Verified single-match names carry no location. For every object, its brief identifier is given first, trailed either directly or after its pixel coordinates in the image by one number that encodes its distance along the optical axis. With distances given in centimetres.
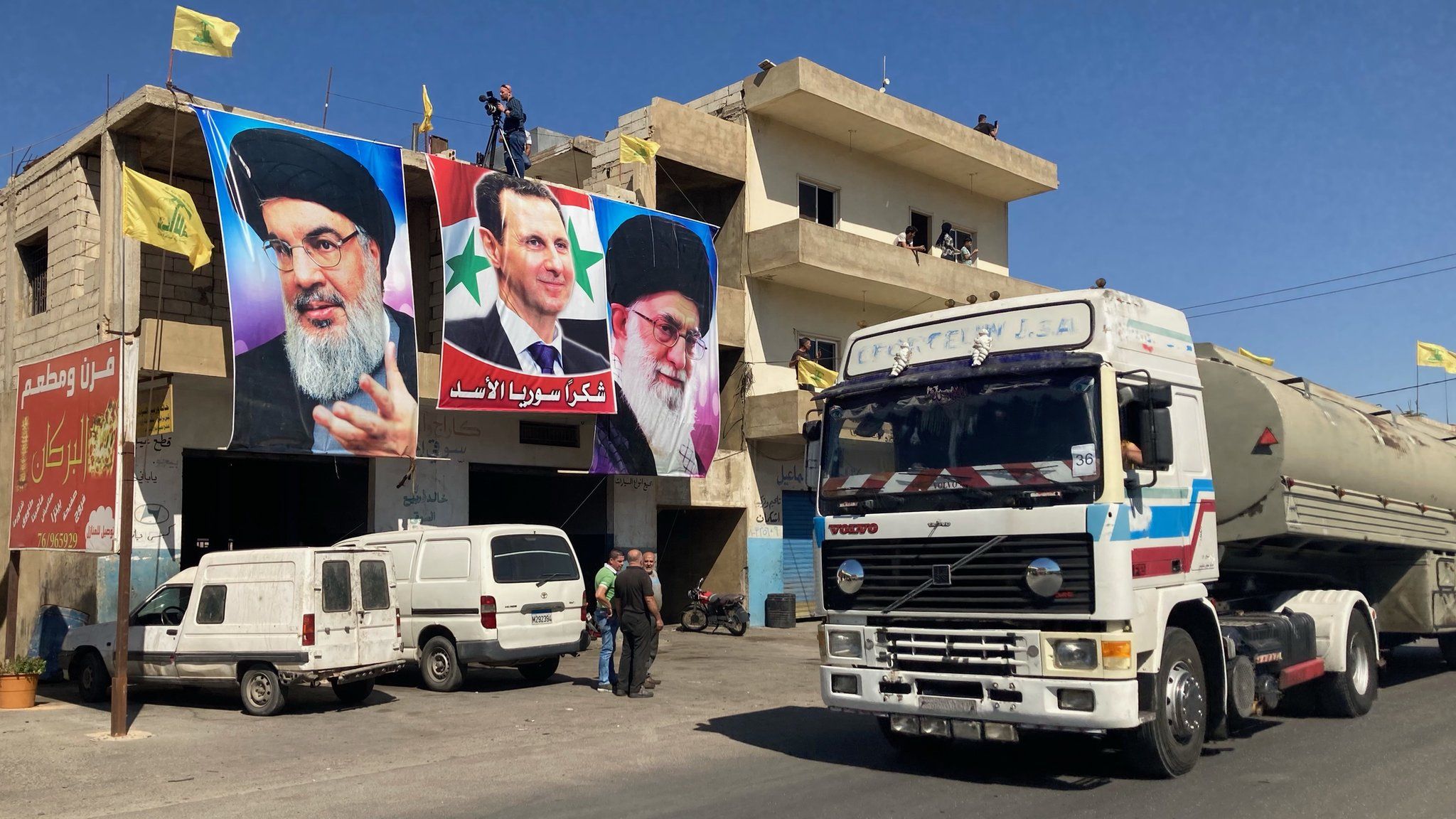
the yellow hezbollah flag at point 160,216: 1417
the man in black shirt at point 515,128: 2162
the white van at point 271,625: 1265
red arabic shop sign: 1227
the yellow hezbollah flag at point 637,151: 2306
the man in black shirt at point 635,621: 1366
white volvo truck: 770
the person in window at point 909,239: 2885
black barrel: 2536
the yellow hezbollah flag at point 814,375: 2448
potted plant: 1325
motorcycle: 2333
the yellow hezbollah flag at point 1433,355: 3141
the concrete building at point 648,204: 1722
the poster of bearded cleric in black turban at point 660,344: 2100
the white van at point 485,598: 1463
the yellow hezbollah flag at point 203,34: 1458
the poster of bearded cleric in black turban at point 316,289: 1612
